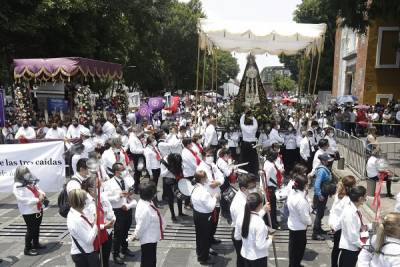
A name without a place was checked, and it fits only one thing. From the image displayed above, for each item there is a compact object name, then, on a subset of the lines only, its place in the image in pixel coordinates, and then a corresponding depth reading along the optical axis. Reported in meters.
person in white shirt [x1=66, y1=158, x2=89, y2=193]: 6.75
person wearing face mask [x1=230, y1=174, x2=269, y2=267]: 5.79
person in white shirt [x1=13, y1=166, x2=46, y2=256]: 7.01
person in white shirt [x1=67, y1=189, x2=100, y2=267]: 5.14
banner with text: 8.87
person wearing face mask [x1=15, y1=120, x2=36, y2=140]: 13.73
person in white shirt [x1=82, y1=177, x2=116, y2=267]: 5.52
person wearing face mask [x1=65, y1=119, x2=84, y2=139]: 12.94
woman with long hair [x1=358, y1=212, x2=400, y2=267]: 3.88
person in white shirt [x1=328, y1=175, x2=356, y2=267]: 5.89
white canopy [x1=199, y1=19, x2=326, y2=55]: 12.73
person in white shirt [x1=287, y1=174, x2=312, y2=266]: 6.16
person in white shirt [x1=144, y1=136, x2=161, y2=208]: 10.37
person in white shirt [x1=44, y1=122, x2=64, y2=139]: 13.71
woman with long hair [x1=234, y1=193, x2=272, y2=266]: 5.03
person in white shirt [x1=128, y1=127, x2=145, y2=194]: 11.47
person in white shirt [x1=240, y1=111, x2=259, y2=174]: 12.47
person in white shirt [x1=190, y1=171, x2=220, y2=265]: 6.72
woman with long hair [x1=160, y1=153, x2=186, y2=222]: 9.18
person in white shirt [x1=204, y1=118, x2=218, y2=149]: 13.21
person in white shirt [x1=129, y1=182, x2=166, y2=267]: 5.76
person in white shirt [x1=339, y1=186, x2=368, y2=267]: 5.33
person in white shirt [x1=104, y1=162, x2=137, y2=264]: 6.80
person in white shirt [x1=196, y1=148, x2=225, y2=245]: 7.30
